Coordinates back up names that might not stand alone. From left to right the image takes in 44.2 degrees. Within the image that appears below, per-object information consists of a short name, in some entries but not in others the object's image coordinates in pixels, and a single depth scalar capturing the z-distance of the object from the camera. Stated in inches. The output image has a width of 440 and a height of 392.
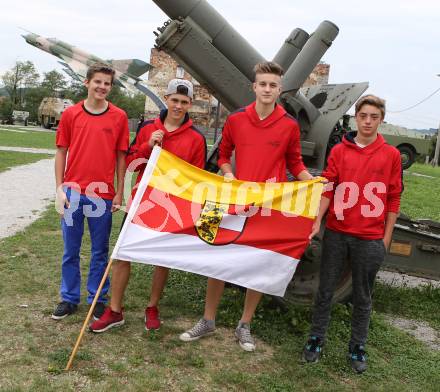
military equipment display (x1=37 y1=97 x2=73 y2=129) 1540.4
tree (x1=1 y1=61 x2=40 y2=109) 2445.9
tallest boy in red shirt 135.6
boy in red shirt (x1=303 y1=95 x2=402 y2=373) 132.3
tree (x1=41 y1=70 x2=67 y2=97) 2413.9
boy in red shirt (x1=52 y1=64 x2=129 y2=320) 146.0
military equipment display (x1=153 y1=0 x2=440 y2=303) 178.5
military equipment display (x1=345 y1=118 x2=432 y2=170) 728.3
